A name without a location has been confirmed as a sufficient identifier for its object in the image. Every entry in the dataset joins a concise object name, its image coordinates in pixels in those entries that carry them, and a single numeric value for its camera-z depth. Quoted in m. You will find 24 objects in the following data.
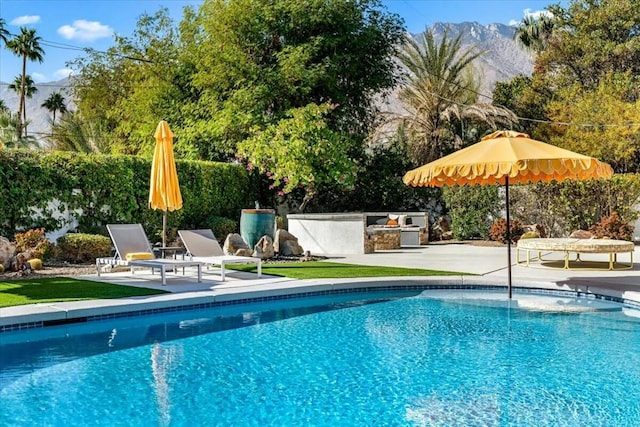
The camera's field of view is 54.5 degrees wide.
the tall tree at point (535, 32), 41.81
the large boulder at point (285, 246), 16.28
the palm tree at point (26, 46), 41.47
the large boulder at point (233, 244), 15.11
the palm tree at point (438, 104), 26.95
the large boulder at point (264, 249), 15.32
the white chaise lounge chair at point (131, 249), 11.32
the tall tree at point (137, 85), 24.42
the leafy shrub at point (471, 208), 20.81
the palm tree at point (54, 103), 51.84
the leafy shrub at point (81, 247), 14.03
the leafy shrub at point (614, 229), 18.41
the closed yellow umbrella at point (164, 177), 13.16
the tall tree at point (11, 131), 30.20
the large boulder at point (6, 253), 12.09
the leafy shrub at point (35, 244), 13.23
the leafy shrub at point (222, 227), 18.58
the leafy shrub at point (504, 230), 19.80
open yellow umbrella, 9.52
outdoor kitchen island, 17.98
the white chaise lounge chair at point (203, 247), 11.88
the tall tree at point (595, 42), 31.89
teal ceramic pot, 16.12
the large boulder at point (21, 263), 11.98
